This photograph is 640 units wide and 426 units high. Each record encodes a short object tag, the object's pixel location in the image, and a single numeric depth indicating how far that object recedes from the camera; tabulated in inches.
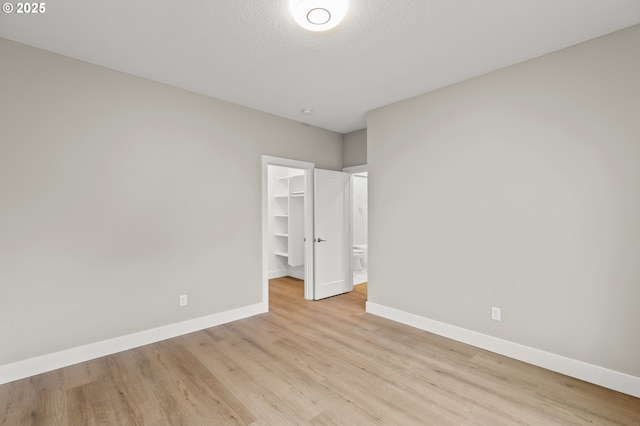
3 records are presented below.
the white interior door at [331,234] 179.6
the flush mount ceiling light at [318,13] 76.6
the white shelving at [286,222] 230.7
